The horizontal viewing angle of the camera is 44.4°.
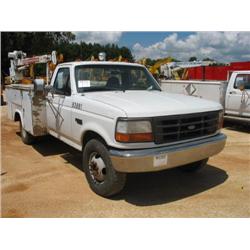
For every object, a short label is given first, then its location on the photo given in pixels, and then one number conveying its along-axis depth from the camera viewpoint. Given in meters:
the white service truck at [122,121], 3.77
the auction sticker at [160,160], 3.76
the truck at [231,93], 9.32
